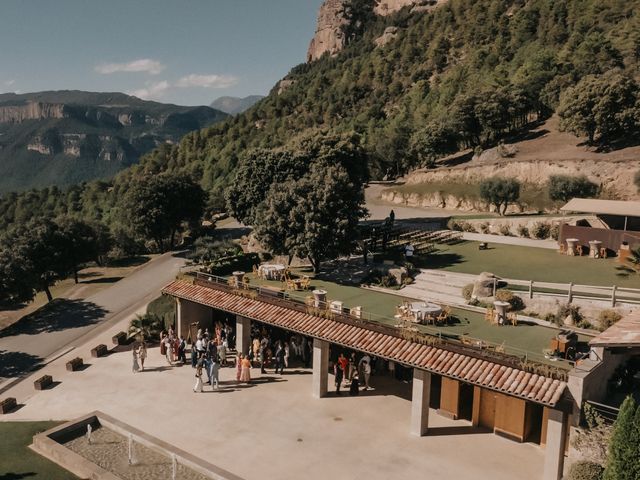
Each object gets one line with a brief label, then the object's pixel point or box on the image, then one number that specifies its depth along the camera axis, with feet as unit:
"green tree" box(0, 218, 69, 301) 130.62
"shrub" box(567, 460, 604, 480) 49.01
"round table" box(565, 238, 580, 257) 114.42
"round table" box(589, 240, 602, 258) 110.63
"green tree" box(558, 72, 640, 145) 191.42
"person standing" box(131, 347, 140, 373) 84.74
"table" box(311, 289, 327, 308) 78.43
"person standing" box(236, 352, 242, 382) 81.25
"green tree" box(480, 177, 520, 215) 161.79
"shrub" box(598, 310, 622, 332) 75.61
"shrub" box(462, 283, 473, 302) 93.20
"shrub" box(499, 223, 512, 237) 141.29
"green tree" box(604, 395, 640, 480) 41.37
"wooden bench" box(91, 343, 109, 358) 93.09
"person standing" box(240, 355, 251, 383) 80.48
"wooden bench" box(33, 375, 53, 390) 80.84
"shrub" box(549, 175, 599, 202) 164.55
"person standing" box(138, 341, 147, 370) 86.38
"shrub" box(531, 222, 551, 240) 133.90
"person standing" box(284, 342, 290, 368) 83.97
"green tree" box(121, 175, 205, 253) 183.73
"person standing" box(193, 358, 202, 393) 77.46
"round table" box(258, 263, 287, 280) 106.01
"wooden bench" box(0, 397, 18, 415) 74.59
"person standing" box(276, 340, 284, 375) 83.61
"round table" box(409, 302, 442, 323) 76.18
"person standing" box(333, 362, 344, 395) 77.30
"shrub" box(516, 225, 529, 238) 136.87
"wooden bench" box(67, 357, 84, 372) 87.40
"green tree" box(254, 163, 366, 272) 106.93
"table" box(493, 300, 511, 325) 77.36
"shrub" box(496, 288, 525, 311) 85.61
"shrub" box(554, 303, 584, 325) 79.10
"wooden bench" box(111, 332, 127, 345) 98.78
